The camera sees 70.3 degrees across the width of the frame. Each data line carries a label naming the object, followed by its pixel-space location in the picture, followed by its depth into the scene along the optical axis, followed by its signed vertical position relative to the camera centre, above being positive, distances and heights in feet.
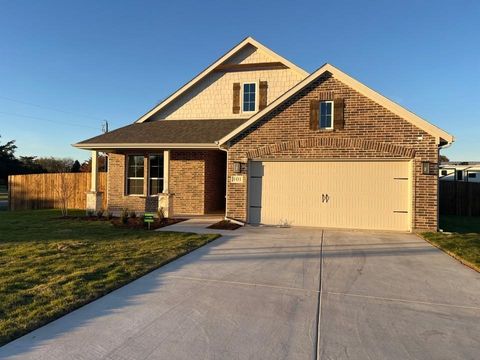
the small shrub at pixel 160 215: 39.25 -3.92
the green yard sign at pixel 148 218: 33.71 -3.68
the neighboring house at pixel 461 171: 120.98 +5.72
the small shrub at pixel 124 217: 36.87 -4.04
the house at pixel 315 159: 33.99 +2.77
